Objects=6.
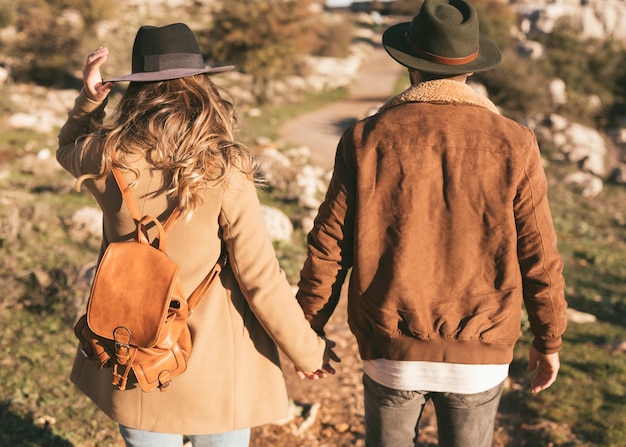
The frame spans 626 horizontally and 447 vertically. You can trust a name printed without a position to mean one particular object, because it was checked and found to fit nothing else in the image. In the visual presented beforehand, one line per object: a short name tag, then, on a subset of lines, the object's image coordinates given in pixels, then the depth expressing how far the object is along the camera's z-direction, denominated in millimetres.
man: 2014
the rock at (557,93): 18984
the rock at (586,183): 12047
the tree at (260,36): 18219
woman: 1899
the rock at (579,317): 6137
